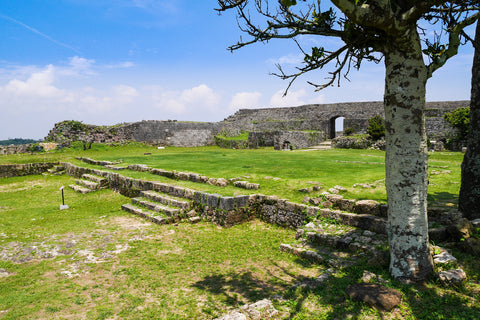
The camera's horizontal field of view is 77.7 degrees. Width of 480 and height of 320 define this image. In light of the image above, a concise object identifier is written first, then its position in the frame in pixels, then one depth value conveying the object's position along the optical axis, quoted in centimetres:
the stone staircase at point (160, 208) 941
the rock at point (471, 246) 502
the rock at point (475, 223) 552
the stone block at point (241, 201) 891
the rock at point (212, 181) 1129
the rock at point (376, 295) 393
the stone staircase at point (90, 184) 1418
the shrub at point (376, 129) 2527
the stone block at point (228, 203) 878
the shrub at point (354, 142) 2602
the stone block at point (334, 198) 782
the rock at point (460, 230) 536
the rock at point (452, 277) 425
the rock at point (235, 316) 389
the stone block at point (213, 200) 906
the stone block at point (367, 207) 693
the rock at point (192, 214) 958
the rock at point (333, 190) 866
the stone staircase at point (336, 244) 564
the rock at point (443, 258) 478
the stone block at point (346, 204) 747
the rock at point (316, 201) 797
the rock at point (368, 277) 461
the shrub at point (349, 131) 3187
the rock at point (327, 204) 790
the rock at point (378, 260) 519
